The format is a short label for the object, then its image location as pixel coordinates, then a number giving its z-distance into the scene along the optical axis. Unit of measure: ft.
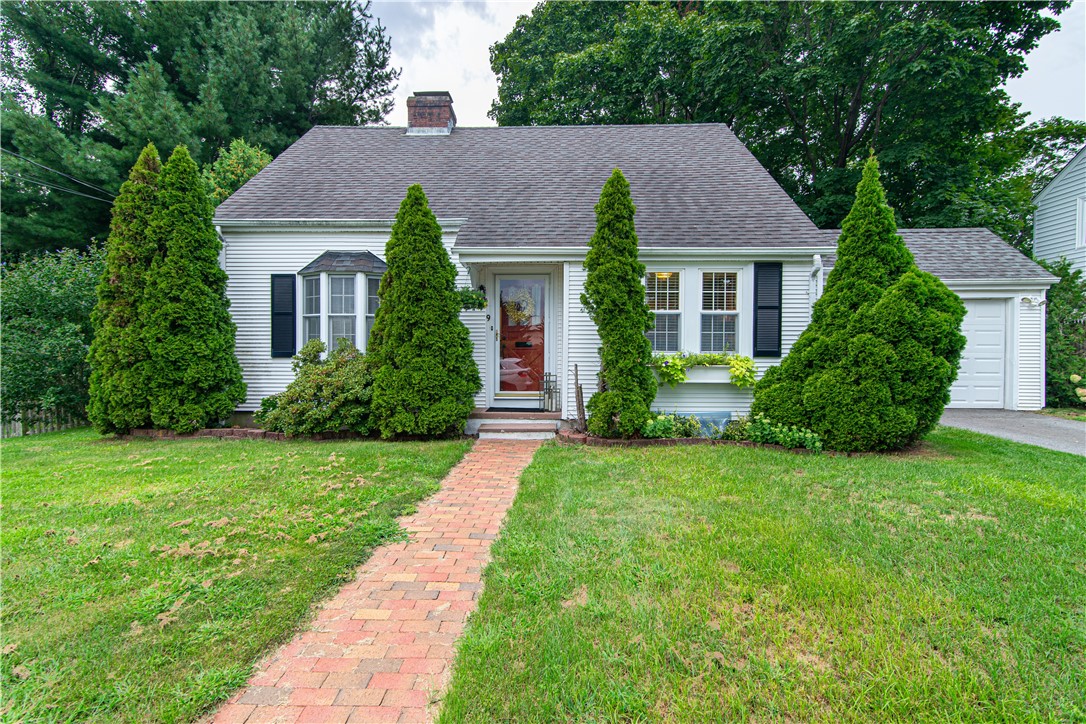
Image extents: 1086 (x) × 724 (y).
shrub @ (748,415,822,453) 20.51
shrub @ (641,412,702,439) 22.49
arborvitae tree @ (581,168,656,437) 22.21
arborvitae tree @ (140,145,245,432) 24.12
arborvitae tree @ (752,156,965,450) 19.45
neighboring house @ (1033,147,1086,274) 40.09
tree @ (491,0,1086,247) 44.98
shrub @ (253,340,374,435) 23.82
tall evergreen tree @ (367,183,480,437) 23.35
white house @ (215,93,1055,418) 26.37
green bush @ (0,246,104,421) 27.43
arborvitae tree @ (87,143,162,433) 24.08
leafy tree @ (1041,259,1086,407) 32.12
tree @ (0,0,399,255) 42.83
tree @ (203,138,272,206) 38.78
